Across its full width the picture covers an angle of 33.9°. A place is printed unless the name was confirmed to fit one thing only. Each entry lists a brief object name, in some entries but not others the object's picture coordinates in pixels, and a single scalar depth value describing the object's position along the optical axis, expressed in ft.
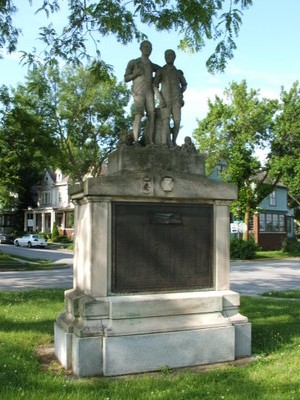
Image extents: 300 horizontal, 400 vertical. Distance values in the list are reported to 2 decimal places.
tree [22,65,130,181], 128.88
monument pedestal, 19.53
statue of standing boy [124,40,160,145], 22.40
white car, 159.94
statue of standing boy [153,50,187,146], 22.91
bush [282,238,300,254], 134.92
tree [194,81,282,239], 111.24
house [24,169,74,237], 199.48
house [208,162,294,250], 152.66
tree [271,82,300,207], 112.68
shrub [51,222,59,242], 187.27
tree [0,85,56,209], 60.54
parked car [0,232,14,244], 184.34
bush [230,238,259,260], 111.55
